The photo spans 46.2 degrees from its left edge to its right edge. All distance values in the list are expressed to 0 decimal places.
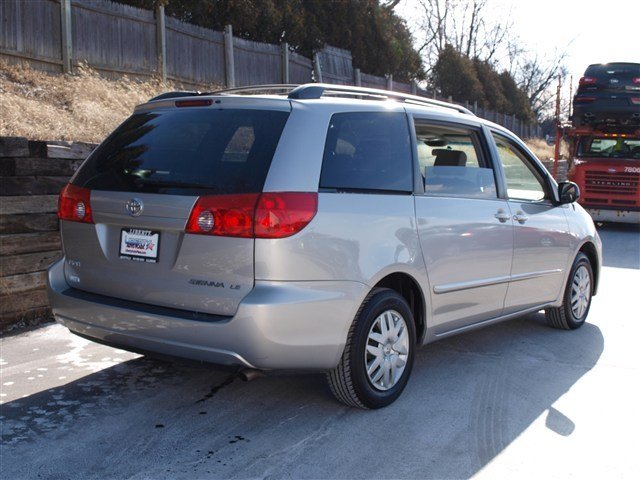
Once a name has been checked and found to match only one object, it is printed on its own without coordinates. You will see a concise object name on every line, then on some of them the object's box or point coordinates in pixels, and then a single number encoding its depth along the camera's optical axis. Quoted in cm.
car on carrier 1608
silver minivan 387
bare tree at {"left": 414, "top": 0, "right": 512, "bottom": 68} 4666
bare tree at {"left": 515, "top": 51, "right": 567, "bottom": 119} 6569
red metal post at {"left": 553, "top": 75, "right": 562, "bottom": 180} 1769
